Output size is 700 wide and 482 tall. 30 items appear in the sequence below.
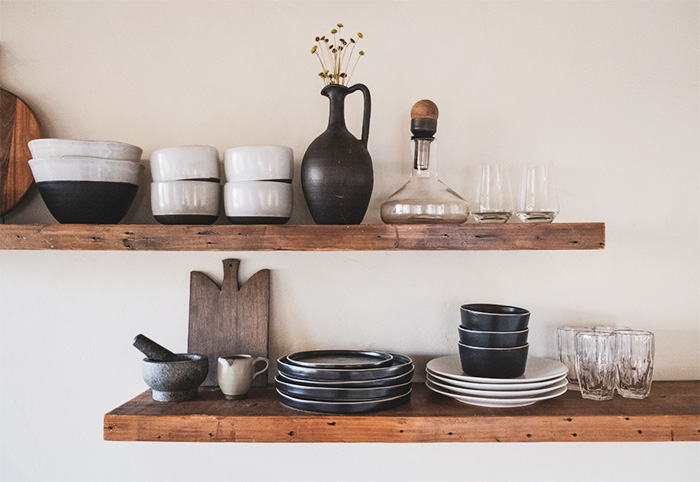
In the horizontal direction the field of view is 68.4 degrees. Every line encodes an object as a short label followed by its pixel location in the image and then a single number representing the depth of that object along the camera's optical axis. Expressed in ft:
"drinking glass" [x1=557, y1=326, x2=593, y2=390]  3.83
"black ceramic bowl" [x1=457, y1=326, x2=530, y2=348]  3.40
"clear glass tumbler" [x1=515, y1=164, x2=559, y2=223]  3.68
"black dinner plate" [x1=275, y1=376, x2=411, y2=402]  3.29
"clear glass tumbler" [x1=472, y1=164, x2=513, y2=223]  3.66
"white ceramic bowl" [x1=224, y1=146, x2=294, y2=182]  3.56
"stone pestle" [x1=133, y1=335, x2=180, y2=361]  3.51
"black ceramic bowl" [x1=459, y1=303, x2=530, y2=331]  3.41
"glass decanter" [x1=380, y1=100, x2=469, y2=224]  3.54
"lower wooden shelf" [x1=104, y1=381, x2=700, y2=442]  3.21
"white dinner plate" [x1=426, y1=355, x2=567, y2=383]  3.39
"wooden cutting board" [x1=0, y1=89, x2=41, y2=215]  4.00
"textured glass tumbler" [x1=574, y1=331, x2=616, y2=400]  3.51
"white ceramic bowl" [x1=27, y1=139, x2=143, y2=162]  3.51
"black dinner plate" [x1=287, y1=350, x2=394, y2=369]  3.53
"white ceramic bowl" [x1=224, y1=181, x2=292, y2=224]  3.54
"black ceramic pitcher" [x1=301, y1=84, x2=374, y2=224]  3.50
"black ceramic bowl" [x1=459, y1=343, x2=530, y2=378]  3.40
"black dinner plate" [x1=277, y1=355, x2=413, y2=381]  3.31
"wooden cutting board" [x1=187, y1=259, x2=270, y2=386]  3.97
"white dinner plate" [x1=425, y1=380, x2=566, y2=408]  3.35
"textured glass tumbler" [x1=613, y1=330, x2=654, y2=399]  3.53
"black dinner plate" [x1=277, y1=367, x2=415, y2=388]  3.30
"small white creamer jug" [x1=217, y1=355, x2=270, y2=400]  3.53
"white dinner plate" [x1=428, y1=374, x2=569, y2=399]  3.35
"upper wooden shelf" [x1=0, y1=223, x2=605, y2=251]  3.30
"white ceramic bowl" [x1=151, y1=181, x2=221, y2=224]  3.57
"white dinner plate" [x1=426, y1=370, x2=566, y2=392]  3.35
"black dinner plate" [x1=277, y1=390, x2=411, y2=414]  3.27
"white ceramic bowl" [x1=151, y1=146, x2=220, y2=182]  3.59
